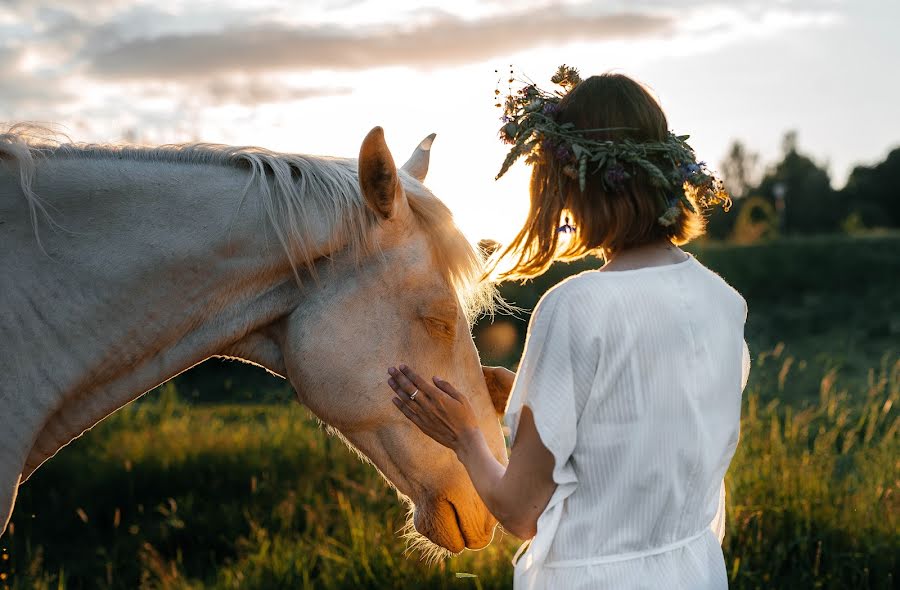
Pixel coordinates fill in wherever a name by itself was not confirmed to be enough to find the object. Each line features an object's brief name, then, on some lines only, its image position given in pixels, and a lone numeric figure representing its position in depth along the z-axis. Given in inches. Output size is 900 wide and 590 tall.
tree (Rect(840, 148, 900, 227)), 1756.9
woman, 68.3
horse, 84.0
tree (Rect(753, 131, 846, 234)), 1811.0
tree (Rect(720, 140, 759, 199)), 2369.6
